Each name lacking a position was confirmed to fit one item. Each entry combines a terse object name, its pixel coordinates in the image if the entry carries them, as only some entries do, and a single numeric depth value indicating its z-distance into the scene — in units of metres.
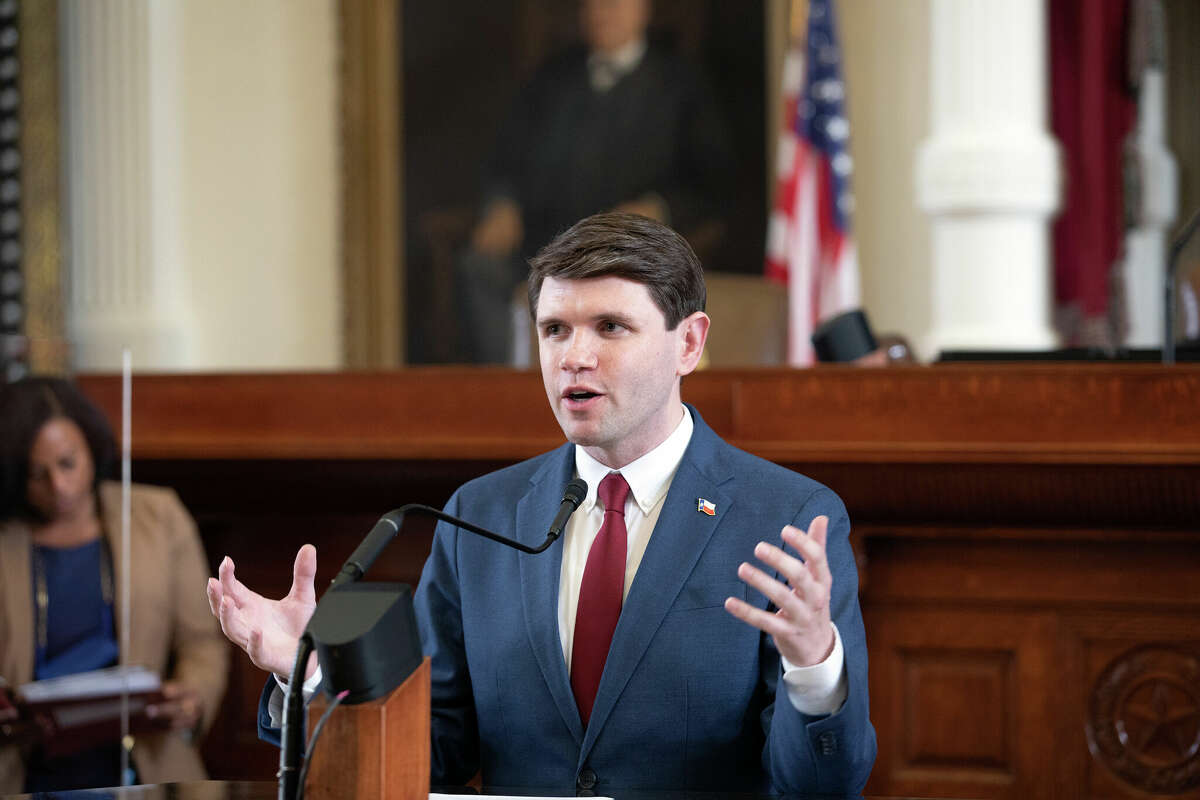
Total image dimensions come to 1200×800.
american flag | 12.62
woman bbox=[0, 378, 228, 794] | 6.55
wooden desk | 5.94
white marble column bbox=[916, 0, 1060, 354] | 11.48
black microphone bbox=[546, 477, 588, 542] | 3.52
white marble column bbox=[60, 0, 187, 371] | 14.47
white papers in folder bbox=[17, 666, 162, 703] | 6.43
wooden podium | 3.03
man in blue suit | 3.96
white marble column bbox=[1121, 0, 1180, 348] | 12.90
